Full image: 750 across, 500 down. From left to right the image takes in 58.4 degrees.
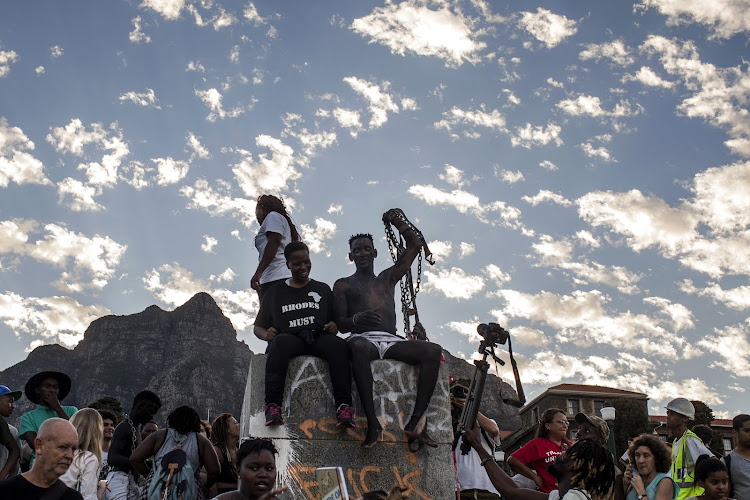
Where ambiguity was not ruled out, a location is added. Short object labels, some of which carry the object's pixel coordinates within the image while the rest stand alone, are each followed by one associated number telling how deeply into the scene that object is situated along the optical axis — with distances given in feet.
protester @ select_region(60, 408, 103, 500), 16.24
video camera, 16.17
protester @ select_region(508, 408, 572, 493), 16.99
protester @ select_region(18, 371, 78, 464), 18.53
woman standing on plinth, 21.06
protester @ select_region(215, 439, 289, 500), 12.32
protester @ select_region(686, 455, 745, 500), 15.67
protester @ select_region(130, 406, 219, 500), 17.17
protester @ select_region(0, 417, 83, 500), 11.60
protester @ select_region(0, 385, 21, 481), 17.07
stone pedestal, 16.29
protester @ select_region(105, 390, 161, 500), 17.99
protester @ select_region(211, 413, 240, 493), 18.44
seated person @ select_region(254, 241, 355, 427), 16.58
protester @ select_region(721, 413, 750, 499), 17.37
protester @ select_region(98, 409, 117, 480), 20.54
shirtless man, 16.85
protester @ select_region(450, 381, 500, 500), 18.92
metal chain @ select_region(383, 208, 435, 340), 20.80
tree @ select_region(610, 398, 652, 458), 144.66
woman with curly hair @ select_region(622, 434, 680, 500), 15.53
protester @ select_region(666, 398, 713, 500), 16.94
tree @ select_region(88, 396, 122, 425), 159.82
